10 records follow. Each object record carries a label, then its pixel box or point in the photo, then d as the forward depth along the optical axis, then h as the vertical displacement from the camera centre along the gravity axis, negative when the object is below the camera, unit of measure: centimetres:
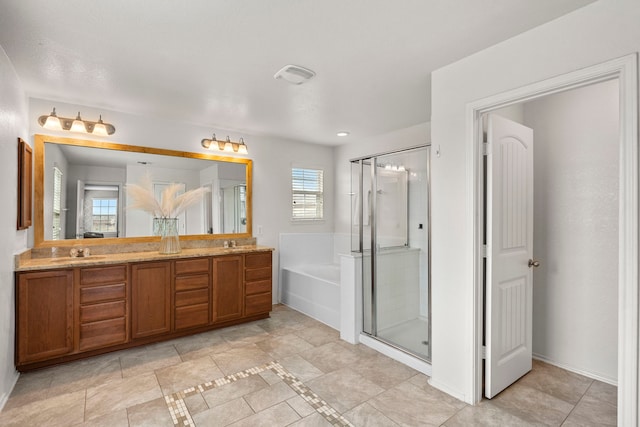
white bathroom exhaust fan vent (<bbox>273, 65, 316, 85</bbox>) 238 +109
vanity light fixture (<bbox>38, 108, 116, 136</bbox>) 291 +86
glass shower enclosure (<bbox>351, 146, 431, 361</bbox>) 309 -33
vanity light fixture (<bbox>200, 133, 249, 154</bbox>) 390 +88
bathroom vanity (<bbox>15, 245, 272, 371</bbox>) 262 -82
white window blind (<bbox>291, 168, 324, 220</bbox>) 482 +33
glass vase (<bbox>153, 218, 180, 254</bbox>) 346 -22
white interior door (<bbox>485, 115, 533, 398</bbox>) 221 -28
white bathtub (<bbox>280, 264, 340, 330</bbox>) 375 -98
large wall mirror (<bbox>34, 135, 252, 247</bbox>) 305 +28
